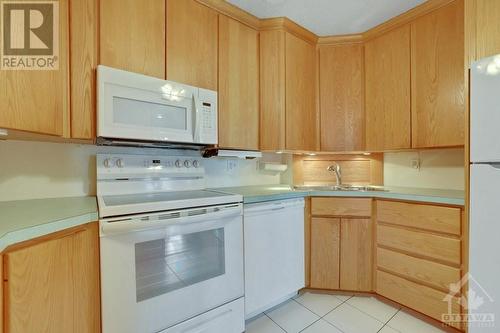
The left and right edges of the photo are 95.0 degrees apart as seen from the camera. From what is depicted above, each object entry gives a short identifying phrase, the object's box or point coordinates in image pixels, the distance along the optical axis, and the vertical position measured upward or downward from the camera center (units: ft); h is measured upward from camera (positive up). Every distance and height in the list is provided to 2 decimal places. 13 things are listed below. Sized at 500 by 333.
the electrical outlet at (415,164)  6.74 -0.03
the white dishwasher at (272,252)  5.07 -2.11
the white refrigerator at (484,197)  3.69 -0.58
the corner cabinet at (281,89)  6.31 +2.09
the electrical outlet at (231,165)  6.81 -0.03
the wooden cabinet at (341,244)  5.98 -2.13
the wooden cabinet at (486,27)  3.86 +2.35
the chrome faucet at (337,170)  7.45 -0.22
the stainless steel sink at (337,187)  6.94 -0.76
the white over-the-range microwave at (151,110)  3.91 +1.03
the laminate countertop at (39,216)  2.46 -0.68
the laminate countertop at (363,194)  4.87 -0.73
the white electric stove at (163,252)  3.47 -1.54
